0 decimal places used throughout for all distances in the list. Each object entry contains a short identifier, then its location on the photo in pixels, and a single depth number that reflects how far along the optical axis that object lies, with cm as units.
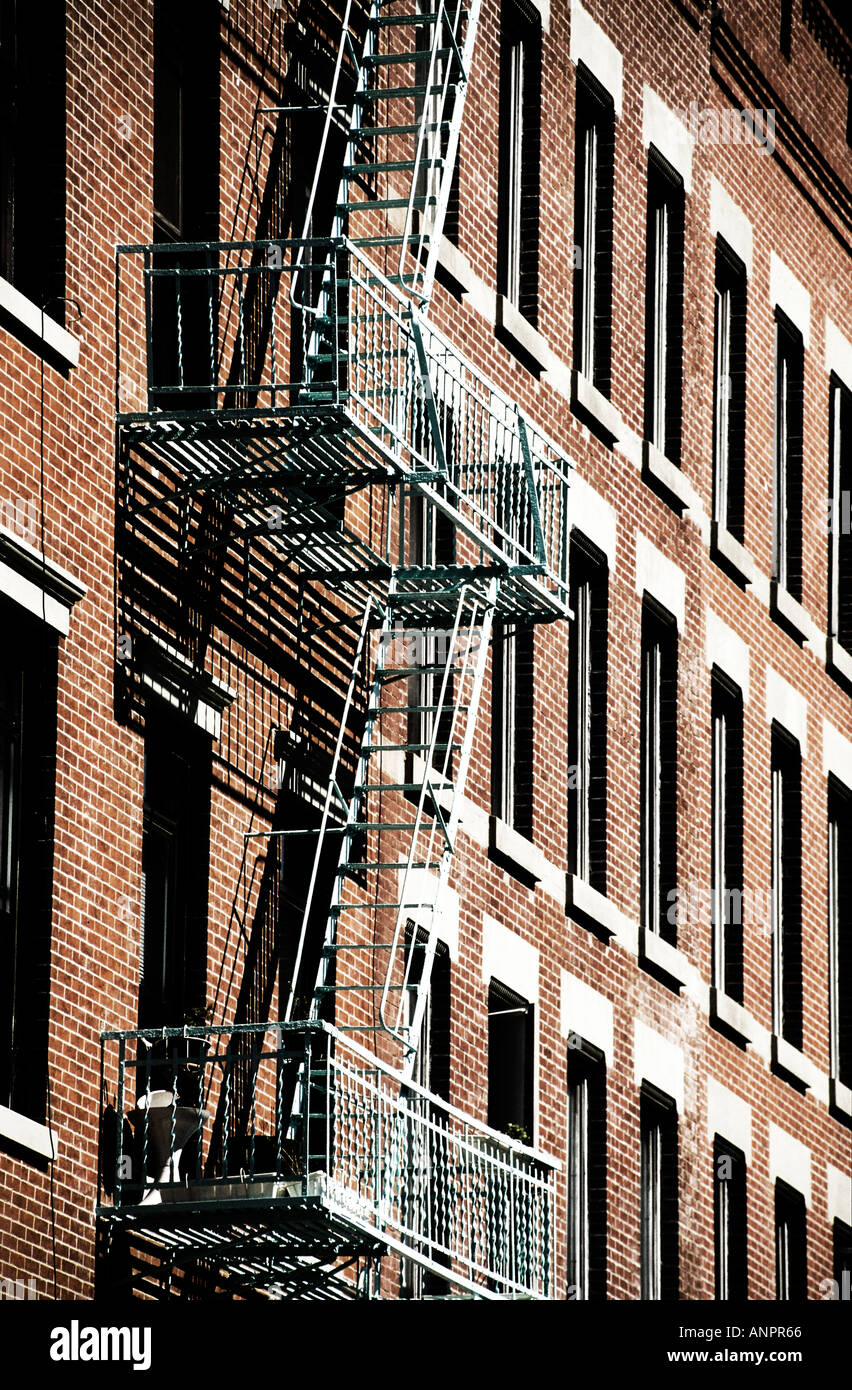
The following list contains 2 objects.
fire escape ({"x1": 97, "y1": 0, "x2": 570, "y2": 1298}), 2134
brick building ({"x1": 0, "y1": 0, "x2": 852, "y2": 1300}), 2112
